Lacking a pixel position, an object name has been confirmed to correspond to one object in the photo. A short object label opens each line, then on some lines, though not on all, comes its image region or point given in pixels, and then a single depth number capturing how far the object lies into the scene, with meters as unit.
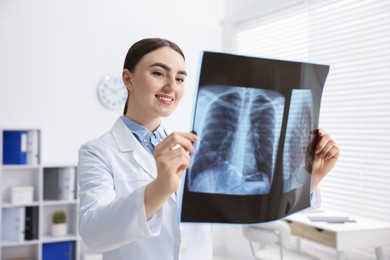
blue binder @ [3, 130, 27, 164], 3.67
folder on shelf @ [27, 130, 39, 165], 3.70
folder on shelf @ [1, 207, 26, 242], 3.67
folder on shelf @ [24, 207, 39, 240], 3.73
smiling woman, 0.91
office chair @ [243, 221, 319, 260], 2.82
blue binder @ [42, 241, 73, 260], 3.80
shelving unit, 3.69
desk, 2.75
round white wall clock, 4.23
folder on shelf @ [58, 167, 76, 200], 3.83
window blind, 3.17
